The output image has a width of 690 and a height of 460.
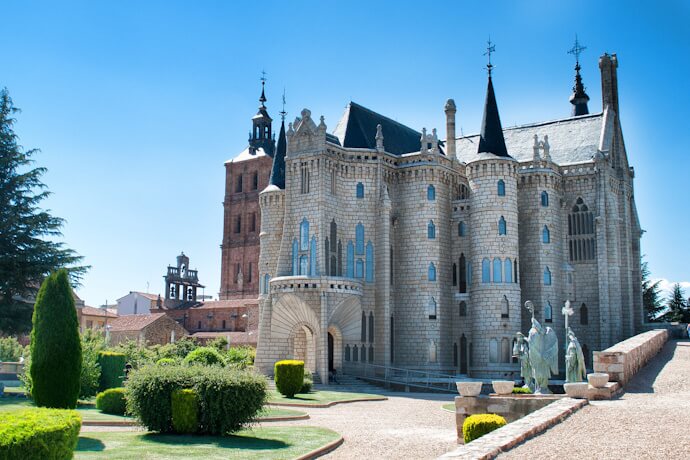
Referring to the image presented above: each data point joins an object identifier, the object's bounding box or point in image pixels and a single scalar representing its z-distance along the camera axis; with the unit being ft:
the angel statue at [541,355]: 78.54
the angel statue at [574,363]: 80.33
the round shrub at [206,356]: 125.44
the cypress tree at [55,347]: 62.08
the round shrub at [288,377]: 108.17
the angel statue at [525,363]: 91.30
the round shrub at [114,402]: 79.36
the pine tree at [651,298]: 224.74
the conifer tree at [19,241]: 121.29
